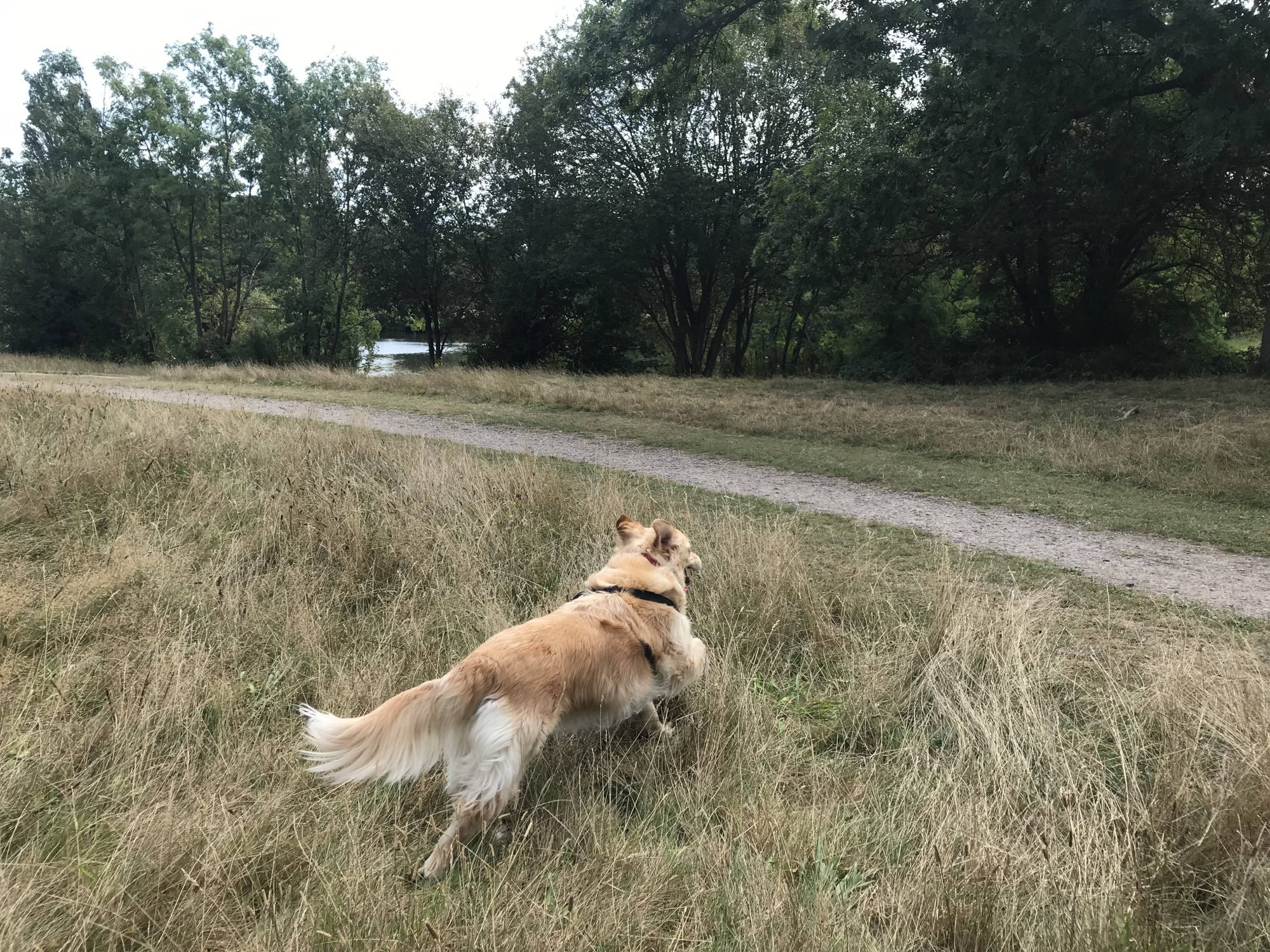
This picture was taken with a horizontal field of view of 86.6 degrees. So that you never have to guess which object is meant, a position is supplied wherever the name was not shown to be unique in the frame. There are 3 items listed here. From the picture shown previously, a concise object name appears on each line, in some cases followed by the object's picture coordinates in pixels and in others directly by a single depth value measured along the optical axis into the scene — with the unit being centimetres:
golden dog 254
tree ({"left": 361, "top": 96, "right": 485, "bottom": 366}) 2967
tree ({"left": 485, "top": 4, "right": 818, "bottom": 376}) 2456
